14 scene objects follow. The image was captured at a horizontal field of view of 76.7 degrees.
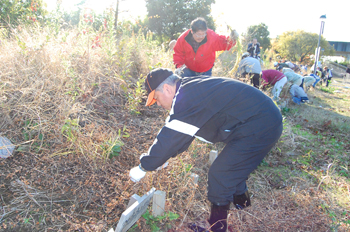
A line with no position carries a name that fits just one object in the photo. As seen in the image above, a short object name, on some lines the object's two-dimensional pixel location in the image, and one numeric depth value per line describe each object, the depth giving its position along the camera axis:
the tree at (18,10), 5.21
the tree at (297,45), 27.36
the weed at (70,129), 2.52
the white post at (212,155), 3.05
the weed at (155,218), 2.01
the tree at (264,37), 28.16
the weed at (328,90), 11.95
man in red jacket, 3.93
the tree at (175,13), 16.20
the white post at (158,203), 1.98
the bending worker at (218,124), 1.75
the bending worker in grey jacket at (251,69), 5.82
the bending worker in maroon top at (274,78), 6.47
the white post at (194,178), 2.40
